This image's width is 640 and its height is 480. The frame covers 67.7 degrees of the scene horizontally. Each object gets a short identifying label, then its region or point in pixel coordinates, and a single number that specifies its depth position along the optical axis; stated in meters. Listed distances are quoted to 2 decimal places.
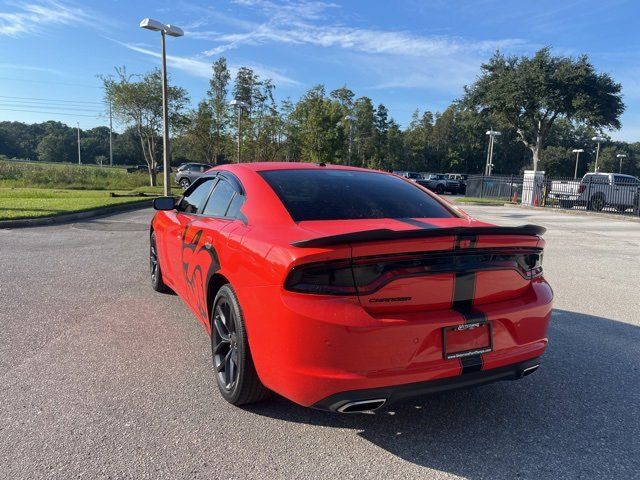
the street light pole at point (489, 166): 46.66
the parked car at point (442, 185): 40.84
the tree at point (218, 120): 36.94
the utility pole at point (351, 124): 33.49
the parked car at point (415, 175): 45.83
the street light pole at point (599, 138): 40.04
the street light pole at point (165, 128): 19.12
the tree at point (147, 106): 28.12
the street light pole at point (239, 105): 25.30
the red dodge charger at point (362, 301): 2.34
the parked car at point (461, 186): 42.82
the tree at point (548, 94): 36.34
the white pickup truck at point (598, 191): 21.55
